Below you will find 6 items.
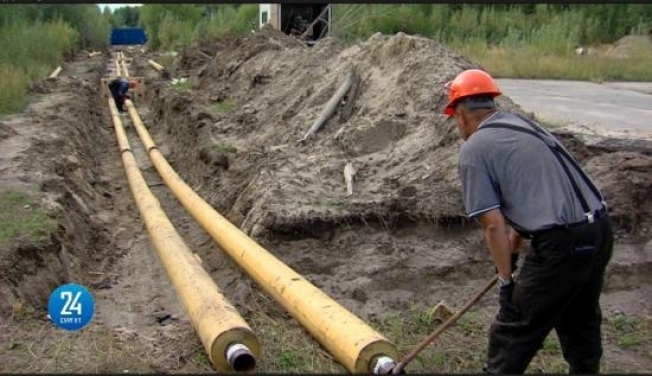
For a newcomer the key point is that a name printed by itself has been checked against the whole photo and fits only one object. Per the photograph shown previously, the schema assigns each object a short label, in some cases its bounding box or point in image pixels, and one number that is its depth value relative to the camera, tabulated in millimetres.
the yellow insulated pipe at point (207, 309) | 3557
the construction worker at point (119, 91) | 18031
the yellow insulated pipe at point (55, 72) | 23400
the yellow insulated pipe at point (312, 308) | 3389
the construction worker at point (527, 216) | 3107
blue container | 57938
